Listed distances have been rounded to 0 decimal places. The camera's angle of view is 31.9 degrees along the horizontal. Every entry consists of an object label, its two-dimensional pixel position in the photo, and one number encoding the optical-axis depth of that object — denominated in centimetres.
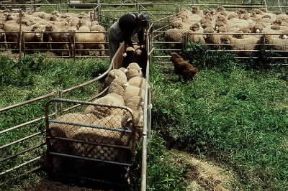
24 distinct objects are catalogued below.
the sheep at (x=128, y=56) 1277
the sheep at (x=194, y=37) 1600
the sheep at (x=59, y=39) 1641
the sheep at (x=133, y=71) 1087
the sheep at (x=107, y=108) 822
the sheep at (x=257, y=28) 1746
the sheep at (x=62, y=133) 779
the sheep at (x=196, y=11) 2202
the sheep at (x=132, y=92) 938
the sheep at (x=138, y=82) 1014
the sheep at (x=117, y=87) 953
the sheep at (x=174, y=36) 1695
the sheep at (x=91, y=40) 1656
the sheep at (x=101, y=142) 759
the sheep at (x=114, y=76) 995
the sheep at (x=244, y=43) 1592
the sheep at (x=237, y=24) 1800
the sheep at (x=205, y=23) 1839
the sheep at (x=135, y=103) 891
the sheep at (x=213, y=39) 1606
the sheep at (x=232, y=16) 2080
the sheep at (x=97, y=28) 1775
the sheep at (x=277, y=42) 1591
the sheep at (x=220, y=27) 1720
